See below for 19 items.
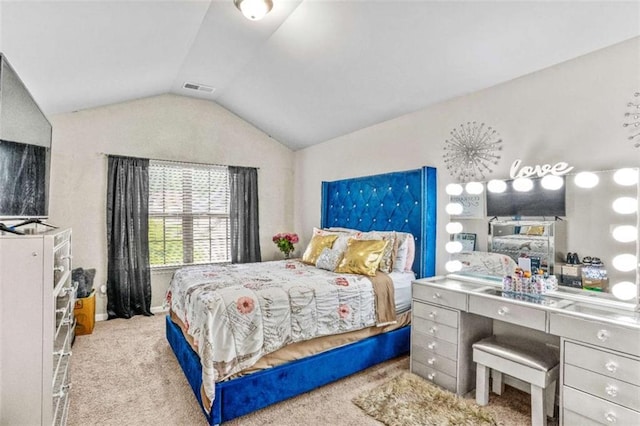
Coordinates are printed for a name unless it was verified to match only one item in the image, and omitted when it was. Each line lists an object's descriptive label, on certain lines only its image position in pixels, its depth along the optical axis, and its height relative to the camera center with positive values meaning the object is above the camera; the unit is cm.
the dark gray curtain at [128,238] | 400 -26
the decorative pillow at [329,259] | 326 -42
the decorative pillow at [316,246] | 366 -33
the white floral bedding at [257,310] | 204 -66
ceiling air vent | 409 +165
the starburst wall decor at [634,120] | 200 +61
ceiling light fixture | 227 +147
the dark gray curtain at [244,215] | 478 +3
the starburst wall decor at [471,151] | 275 +59
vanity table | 165 -74
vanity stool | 195 -93
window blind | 435 +4
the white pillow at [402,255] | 316 -36
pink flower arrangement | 460 -34
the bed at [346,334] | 208 -100
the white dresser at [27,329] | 134 -47
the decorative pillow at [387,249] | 313 -31
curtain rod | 401 +75
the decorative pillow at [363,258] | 299 -38
